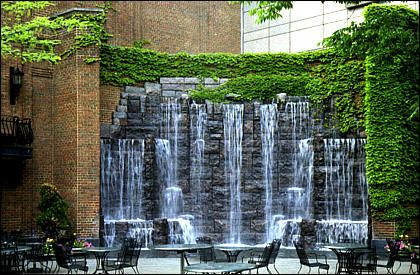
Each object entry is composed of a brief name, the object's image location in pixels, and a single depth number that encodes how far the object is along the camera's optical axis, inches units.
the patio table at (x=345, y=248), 547.5
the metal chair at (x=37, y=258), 602.7
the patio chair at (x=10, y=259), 549.0
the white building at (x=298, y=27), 1146.0
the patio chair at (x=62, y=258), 554.2
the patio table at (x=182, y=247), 545.3
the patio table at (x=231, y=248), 582.9
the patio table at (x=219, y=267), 417.3
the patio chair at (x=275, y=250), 594.8
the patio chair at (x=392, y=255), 581.0
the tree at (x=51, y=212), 735.7
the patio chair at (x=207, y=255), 589.8
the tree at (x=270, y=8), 523.8
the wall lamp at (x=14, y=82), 812.6
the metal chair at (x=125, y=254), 552.4
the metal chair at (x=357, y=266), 540.1
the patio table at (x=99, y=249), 577.9
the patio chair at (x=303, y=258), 566.1
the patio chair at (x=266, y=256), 547.2
